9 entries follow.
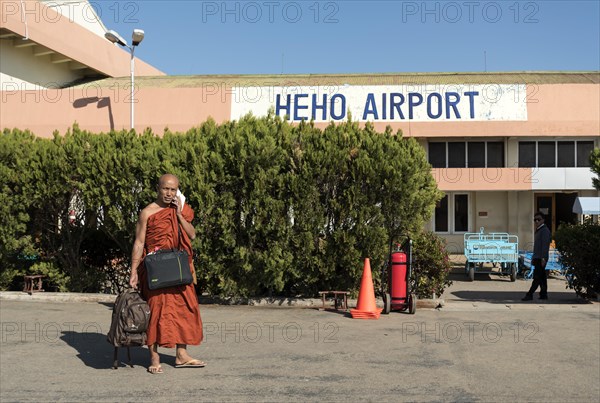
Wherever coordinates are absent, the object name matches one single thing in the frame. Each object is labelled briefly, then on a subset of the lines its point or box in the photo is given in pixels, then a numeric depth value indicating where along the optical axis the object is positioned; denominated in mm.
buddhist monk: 6098
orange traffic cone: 9469
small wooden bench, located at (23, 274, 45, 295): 11281
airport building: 26250
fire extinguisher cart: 9758
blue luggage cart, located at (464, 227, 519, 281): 18938
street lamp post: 19875
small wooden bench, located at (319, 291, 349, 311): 10197
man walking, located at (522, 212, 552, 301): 12570
